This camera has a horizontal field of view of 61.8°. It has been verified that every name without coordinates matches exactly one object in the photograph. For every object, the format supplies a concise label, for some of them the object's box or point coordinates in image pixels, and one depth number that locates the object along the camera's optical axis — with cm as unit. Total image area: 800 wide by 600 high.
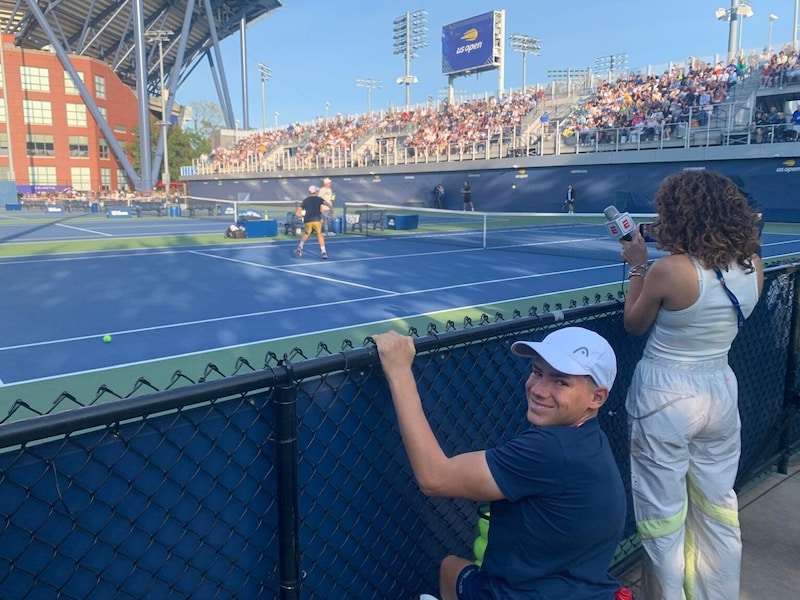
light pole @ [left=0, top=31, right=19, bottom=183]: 4641
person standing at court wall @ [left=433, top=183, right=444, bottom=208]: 4200
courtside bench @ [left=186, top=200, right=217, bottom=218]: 3692
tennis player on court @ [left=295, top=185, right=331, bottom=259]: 1794
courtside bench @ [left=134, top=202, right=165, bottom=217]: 3660
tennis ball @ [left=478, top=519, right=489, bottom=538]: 265
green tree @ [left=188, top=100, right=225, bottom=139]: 10562
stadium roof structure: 6611
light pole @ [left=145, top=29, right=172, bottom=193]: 4699
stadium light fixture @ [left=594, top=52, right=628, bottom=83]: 6607
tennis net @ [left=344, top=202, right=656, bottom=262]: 2131
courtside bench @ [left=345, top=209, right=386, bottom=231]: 2667
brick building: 6625
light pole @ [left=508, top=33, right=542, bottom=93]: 8450
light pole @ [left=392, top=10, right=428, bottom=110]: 7188
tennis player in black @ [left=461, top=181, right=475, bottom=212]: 3838
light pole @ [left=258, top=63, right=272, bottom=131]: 10275
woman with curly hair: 303
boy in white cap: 215
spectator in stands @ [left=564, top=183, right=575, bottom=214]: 3547
